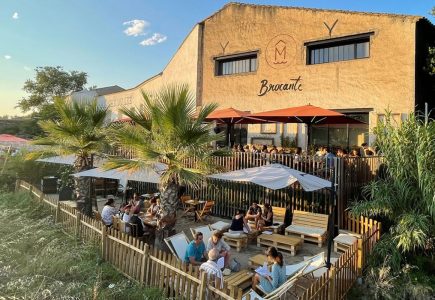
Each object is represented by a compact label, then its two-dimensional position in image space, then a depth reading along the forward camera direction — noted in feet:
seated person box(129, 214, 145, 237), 29.53
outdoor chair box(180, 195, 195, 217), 40.48
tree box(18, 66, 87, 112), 168.86
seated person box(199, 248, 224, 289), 19.44
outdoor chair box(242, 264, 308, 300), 17.97
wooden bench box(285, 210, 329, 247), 31.67
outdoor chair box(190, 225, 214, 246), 29.55
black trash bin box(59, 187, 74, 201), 46.60
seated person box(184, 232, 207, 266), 23.55
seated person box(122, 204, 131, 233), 29.60
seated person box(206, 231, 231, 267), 23.57
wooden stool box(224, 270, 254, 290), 21.23
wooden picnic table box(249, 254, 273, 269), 24.31
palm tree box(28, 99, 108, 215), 37.70
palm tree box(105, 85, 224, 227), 26.53
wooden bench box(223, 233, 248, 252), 29.89
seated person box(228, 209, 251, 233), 31.09
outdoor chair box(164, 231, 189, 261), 25.36
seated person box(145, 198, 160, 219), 35.61
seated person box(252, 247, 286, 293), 19.51
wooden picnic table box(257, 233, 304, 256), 29.07
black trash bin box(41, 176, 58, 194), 56.33
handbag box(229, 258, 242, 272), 24.49
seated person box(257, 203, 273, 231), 33.53
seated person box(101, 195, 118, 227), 32.78
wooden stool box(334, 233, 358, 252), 28.53
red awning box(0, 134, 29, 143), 80.14
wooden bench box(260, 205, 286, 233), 35.23
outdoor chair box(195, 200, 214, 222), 39.20
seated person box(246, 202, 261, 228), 34.15
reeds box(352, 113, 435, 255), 25.27
